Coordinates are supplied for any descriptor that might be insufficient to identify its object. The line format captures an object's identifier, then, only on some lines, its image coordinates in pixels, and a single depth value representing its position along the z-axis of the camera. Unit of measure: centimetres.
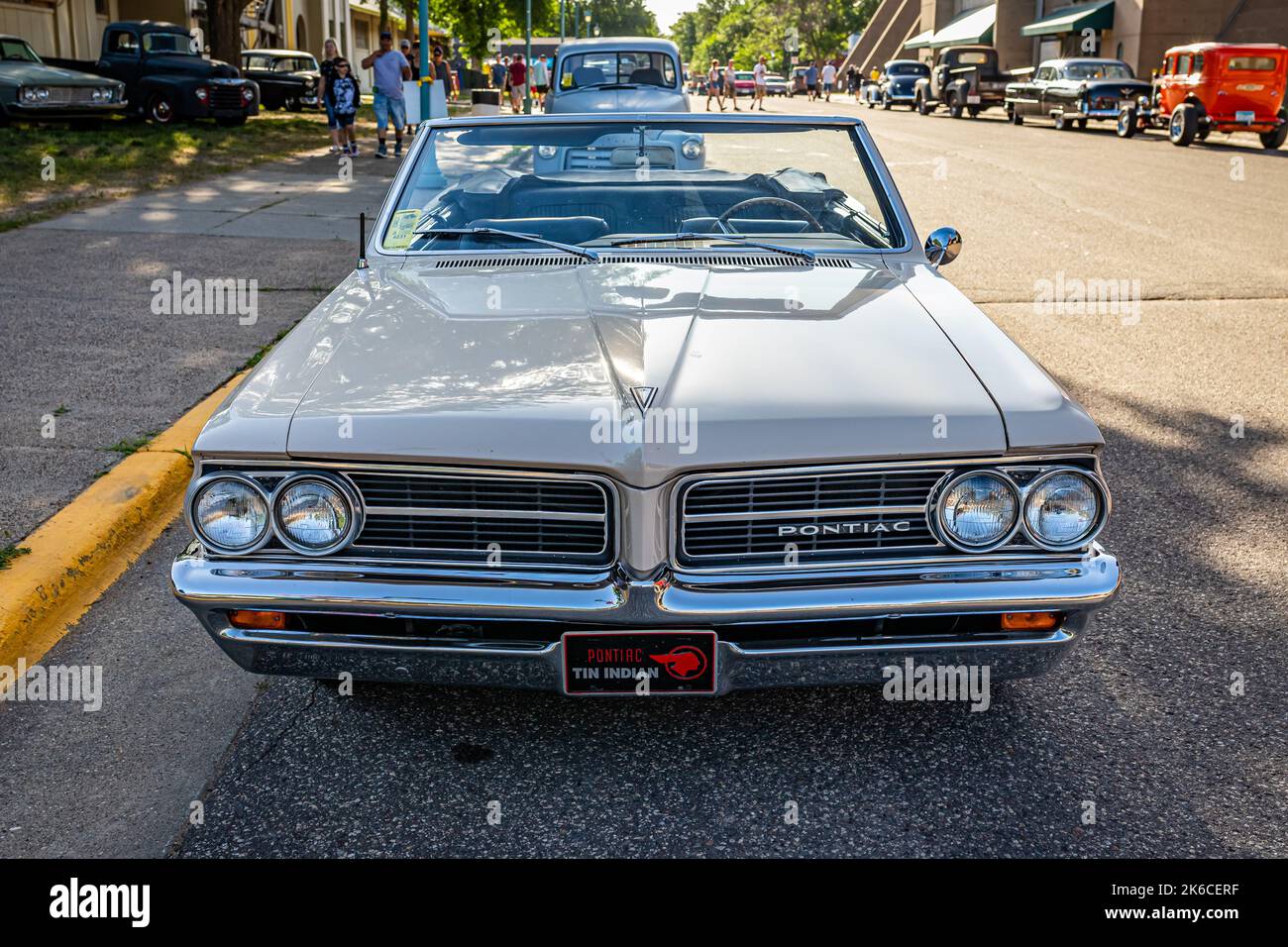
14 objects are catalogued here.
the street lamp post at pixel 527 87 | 2817
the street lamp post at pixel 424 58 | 1630
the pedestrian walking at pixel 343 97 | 1645
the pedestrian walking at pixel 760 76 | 4698
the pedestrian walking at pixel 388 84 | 1688
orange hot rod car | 2291
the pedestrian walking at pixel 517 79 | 3156
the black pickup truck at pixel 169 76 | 2066
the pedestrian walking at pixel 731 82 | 4891
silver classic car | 249
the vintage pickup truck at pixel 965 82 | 3612
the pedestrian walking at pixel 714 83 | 5072
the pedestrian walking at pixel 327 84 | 1673
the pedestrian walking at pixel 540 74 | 2388
